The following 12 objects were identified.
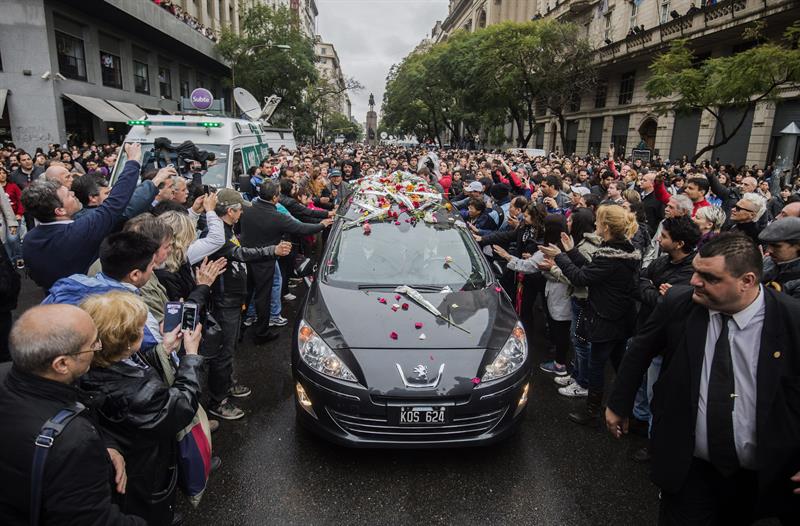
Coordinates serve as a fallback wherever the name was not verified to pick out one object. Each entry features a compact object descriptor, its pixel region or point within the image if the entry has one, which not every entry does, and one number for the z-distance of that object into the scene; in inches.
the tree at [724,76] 451.5
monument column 4142.0
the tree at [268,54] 1101.1
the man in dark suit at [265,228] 215.6
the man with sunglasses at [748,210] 192.1
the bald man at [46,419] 57.4
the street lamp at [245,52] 1040.2
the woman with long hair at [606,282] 152.2
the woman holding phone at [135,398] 76.2
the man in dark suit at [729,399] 81.5
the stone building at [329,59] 4739.2
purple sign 528.3
